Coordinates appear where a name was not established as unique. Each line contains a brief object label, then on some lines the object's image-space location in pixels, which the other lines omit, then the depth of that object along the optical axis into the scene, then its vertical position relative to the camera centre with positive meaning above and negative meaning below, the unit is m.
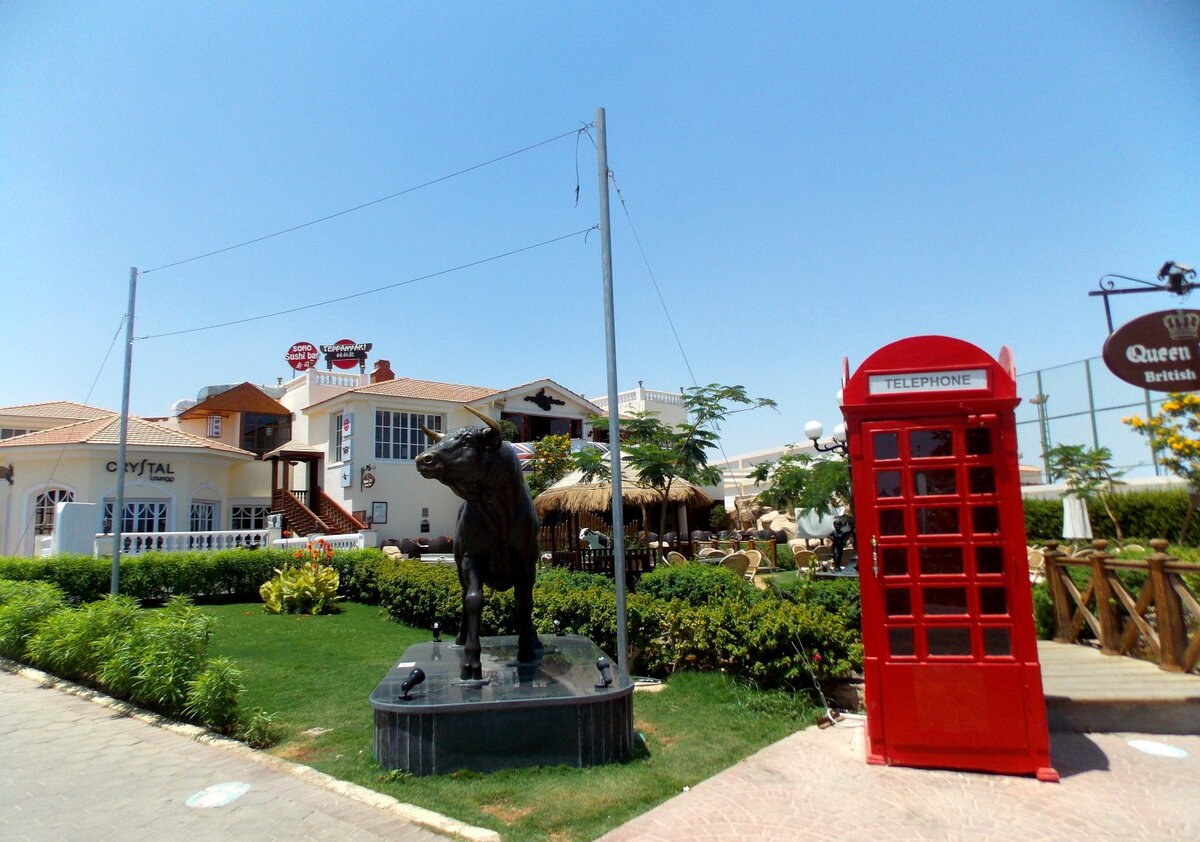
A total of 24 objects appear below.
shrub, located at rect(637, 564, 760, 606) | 9.42 -1.11
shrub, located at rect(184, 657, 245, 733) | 6.24 -1.56
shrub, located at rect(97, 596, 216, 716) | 6.71 -1.34
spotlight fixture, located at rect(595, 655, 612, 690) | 5.38 -1.24
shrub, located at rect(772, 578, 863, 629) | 7.83 -1.13
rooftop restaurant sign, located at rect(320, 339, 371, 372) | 32.44 +7.11
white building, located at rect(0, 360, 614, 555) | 21.02 +1.94
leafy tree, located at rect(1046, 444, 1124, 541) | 16.16 +0.43
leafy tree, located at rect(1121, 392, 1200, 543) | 13.49 +0.97
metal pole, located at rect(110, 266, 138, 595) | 12.47 +1.84
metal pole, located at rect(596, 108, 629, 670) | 6.33 +0.93
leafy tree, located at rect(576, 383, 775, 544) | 14.59 +1.06
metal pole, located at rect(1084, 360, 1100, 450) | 16.75 +1.99
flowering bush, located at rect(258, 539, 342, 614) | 13.69 -1.45
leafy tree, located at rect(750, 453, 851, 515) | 13.04 +0.36
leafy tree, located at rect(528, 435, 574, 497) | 25.00 +1.52
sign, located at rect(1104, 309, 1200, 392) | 7.63 +1.48
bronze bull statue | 5.80 -0.11
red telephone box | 5.15 -0.48
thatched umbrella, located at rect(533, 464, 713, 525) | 15.02 +0.23
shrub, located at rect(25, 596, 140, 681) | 8.11 -1.30
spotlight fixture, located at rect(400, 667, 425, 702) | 5.17 -1.21
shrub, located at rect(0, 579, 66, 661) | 9.57 -1.25
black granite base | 5.07 -1.52
